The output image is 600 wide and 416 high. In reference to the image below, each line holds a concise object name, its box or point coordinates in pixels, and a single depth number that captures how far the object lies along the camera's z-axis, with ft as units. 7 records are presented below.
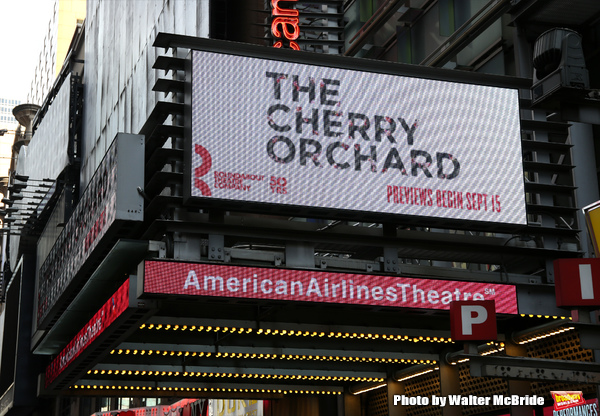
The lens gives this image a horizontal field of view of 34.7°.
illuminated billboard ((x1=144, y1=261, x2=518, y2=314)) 60.34
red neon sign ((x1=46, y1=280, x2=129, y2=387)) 63.16
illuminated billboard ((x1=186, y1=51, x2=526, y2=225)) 65.10
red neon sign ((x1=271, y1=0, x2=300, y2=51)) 96.37
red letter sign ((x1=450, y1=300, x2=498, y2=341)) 43.88
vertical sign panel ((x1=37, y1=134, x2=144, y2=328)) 66.74
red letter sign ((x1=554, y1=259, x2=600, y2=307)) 36.70
